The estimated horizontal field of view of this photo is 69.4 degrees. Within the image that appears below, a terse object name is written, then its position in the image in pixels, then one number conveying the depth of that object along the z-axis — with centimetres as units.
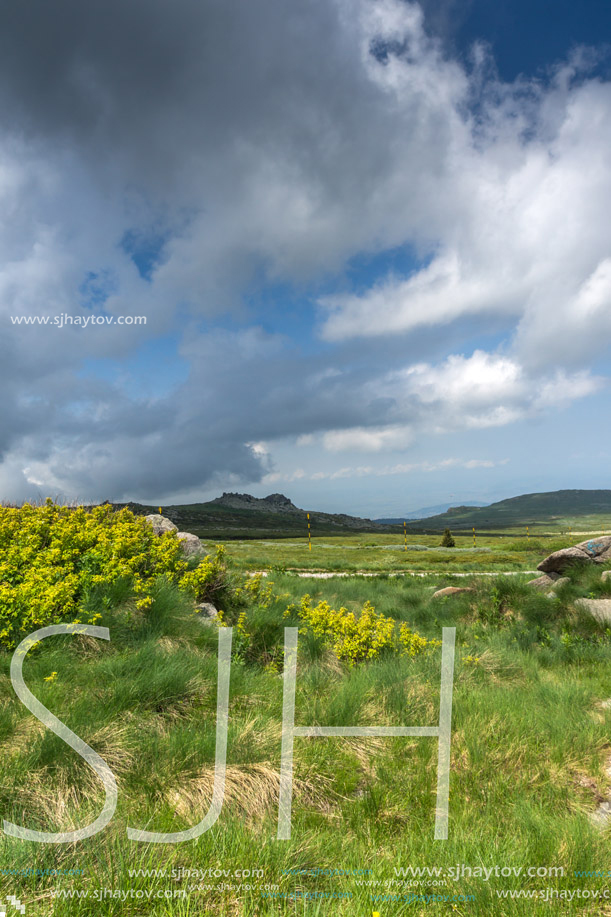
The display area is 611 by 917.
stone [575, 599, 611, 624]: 927
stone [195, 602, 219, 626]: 747
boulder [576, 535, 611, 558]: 1474
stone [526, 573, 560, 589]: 1299
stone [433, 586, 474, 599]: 1255
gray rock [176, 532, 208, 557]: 1216
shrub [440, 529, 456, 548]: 5862
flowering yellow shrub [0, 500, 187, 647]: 553
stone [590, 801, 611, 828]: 340
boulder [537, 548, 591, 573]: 1475
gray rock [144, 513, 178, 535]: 1313
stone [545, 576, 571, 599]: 1116
